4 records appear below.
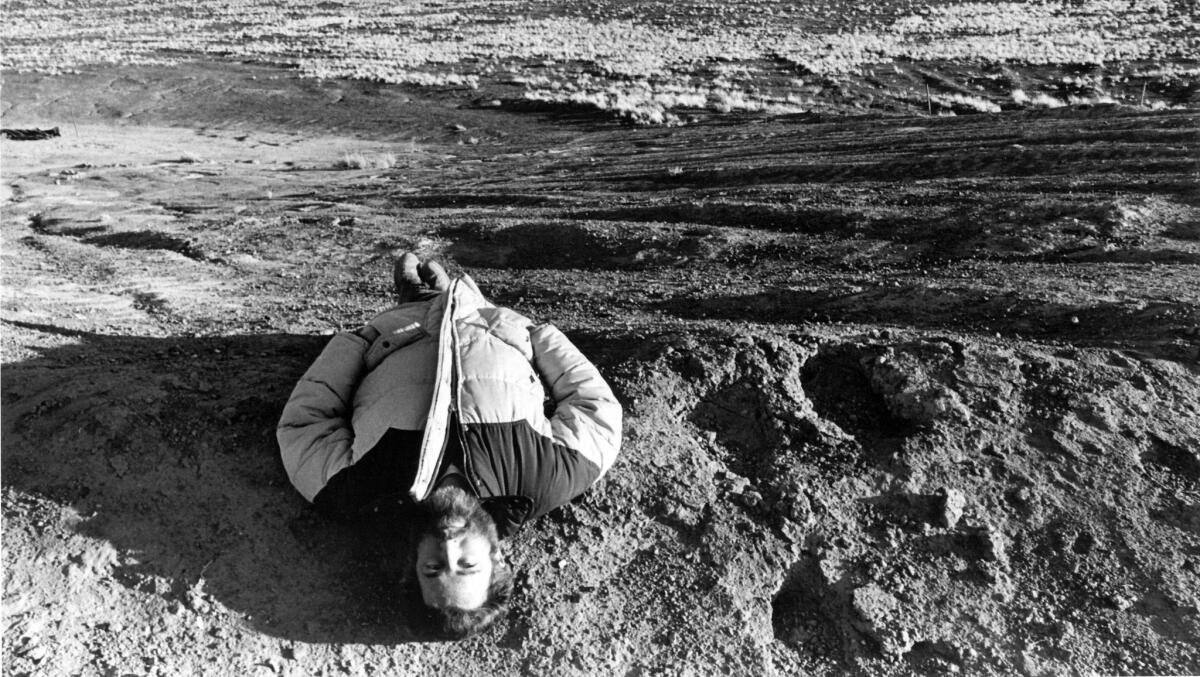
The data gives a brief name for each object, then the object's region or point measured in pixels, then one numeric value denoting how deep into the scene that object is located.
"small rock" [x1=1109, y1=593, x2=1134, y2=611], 3.37
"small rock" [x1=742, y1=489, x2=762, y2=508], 3.78
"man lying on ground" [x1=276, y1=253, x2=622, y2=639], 3.03
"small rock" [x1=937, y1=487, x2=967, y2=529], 3.70
